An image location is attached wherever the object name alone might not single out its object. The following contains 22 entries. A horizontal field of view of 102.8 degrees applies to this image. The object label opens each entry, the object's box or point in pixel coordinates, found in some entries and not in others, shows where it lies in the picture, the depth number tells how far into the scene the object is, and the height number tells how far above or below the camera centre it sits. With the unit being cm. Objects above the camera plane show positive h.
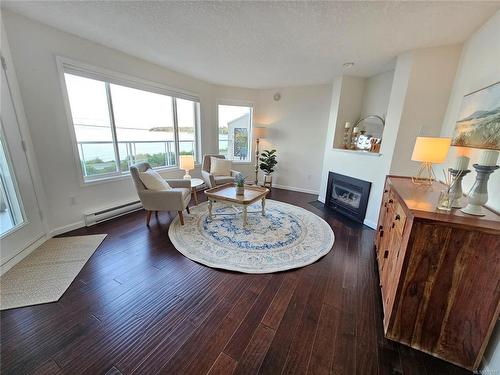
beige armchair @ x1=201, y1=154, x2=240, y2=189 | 405 -82
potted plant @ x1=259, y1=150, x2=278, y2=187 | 519 -64
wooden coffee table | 290 -87
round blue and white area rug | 223 -132
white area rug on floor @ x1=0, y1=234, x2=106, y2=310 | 168 -134
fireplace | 338 -98
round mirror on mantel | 354 +19
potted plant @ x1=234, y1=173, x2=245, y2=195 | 312 -72
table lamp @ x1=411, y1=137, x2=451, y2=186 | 183 -5
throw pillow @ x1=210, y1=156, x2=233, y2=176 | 440 -64
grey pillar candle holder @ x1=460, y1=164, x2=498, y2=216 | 126 -29
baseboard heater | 292 -121
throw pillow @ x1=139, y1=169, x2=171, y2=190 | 285 -65
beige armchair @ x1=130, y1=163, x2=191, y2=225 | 285 -88
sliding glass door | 204 -64
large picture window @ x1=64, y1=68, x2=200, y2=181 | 287 +15
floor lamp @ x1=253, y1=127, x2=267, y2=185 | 512 +16
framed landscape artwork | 158 +22
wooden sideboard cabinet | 117 -85
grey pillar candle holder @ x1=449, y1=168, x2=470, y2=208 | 140 -31
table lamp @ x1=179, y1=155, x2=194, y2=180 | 375 -48
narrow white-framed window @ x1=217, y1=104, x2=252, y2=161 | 530 +15
